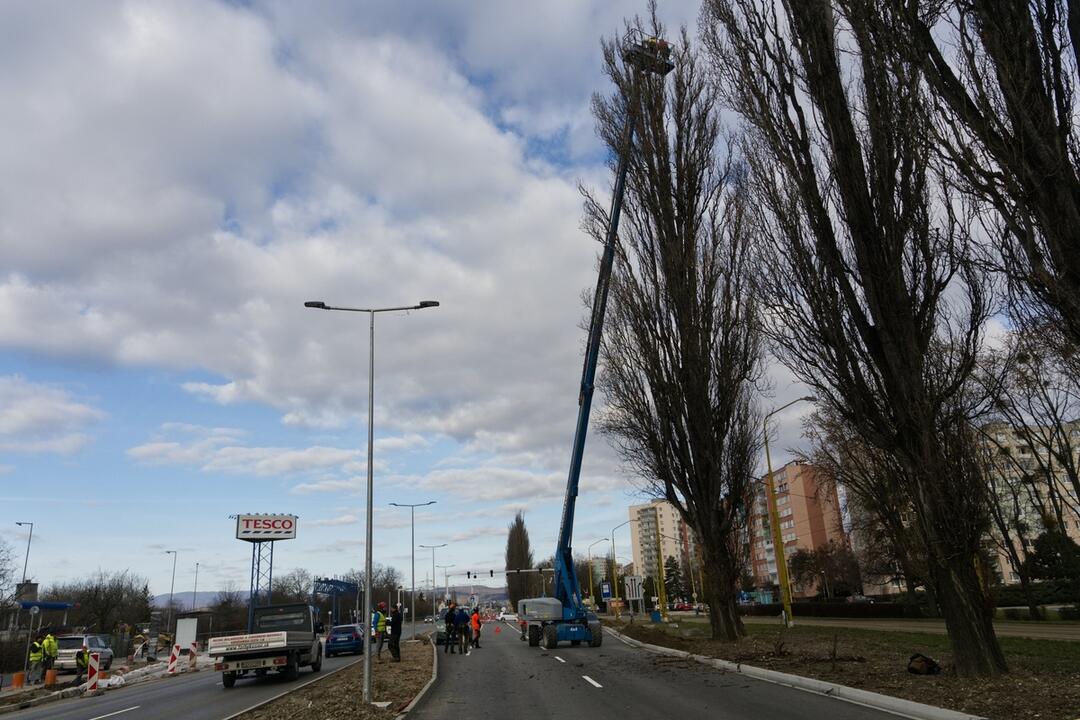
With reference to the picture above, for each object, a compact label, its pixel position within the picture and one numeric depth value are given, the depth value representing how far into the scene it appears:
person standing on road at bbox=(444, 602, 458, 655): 27.76
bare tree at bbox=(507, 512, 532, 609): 112.81
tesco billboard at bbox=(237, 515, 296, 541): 51.06
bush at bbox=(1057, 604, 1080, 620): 30.42
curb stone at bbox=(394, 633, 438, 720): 11.66
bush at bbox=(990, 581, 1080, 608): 43.72
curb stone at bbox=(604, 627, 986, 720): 9.35
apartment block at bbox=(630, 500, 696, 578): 175.80
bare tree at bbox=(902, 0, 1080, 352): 9.07
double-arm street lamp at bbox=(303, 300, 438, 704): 12.86
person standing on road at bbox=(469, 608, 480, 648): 30.86
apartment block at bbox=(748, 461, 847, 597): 105.62
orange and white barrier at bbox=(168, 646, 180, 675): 28.55
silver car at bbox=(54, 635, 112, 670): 28.64
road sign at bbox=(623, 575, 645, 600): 48.75
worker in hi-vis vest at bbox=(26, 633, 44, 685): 25.67
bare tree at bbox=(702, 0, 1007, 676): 11.84
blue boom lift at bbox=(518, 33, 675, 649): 26.05
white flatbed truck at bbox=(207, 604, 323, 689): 18.98
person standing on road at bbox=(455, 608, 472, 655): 28.82
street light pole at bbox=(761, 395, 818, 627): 28.12
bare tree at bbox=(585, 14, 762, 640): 23.56
